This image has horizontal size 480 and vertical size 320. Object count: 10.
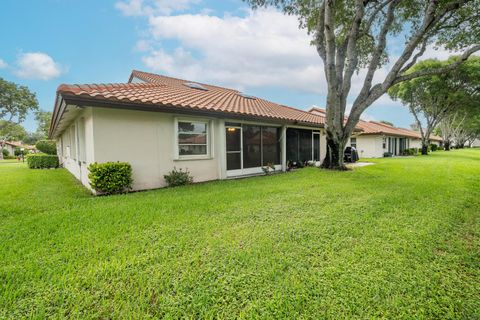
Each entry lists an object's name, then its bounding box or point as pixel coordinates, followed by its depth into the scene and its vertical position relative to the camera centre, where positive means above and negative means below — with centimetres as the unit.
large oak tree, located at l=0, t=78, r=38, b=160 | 2961 +797
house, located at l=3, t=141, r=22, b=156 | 5091 +271
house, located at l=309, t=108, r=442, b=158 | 2359 +118
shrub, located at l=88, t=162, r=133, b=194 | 593 -61
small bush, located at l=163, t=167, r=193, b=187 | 733 -84
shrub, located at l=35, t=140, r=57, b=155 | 2508 +114
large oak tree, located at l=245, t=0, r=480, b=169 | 835 +531
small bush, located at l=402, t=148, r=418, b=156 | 2777 -31
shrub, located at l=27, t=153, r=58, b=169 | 1396 -31
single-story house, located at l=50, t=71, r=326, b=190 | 625 +88
